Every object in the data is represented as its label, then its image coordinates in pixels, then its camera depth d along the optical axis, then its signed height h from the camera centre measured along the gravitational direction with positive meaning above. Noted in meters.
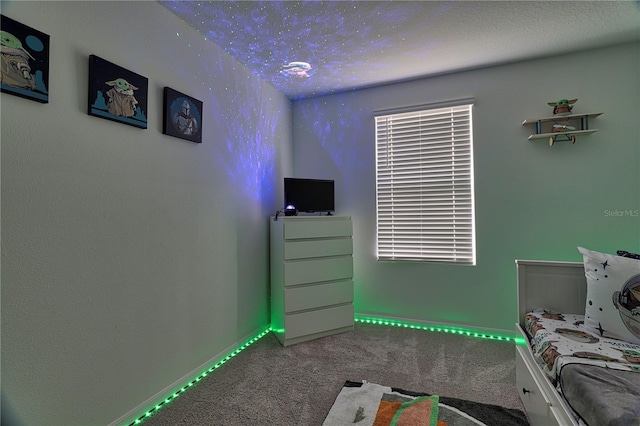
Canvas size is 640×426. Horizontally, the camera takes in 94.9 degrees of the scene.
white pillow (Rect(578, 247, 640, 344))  1.42 -0.41
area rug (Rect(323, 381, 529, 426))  1.55 -1.08
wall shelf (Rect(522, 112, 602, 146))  2.33 +0.75
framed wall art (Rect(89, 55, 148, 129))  1.44 +0.65
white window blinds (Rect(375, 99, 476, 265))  2.76 +0.32
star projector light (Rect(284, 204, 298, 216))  2.78 +0.07
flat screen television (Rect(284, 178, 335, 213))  2.82 +0.22
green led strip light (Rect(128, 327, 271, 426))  1.66 -1.11
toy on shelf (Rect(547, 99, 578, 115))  2.35 +0.90
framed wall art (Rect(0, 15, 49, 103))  1.13 +0.63
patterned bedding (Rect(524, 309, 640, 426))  0.97 -0.61
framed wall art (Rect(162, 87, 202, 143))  1.83 +0.67
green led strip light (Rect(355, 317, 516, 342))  2.62 -1.07
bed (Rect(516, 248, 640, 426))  1.05 -0.60
